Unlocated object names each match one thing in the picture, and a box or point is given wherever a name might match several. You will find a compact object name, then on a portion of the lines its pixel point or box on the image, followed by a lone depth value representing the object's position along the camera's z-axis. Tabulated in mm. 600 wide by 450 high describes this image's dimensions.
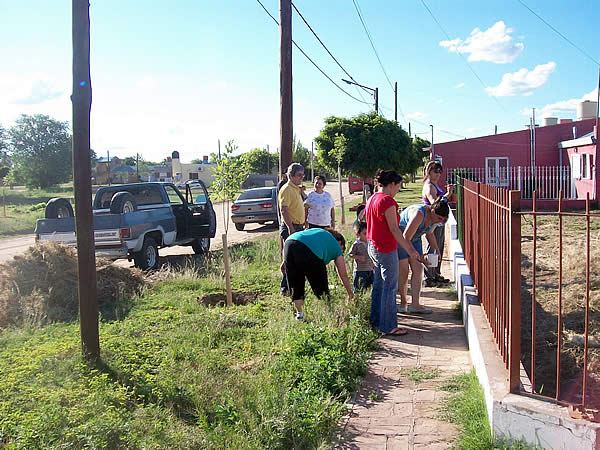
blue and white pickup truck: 10914
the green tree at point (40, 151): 52969
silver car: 20203
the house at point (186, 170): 64000
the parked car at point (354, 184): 47625
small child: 7633
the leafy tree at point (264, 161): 72812
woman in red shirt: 6234
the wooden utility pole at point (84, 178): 5230
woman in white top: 10000
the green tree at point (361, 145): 27969
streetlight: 32531
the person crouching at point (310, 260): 6487
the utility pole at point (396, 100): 45531
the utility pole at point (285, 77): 11391
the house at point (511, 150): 34062
